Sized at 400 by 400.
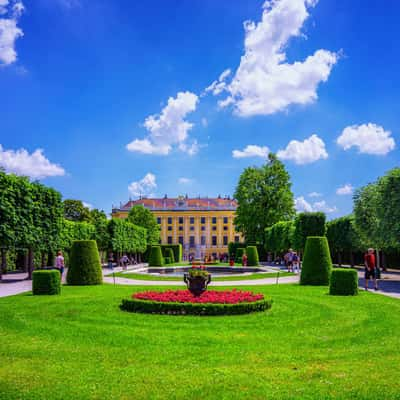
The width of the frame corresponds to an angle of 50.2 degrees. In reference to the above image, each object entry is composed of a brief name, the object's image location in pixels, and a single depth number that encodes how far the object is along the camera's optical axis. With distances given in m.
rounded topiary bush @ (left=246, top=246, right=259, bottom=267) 36.31
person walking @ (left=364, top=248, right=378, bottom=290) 16.39
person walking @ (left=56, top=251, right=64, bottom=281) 21.03
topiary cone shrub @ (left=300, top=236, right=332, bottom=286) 18.77
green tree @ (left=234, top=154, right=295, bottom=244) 48.50
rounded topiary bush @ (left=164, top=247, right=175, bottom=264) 47.59
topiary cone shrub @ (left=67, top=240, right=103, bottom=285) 19.23
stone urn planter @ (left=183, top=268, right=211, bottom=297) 11.85
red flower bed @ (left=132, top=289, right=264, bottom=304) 10.97
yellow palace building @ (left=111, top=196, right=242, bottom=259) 92.25
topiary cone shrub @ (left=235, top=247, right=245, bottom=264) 45.62
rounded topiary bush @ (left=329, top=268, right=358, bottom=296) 14.76
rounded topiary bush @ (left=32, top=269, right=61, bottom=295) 15.23
